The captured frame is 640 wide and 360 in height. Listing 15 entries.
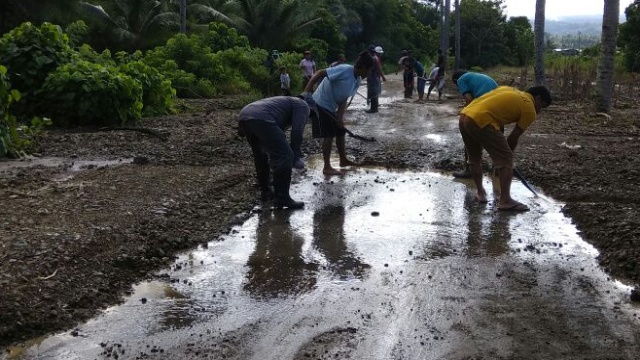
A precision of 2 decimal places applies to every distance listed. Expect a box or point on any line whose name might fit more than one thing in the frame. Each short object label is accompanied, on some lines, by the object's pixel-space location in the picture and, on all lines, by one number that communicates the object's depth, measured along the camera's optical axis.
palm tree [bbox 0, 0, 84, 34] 24.78
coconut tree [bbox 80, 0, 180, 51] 25.09
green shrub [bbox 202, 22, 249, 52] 23.74
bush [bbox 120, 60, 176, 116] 13.38
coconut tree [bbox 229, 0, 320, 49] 31.39
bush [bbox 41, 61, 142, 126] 11.73
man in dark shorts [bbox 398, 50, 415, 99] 20.30
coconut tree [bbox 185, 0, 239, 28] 28.95
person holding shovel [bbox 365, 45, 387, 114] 15.81
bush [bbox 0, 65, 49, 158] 8.55
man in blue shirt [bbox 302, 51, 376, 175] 8.00
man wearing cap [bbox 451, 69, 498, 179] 7.67
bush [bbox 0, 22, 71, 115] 12.17
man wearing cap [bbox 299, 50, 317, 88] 19.72
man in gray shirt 6.63
